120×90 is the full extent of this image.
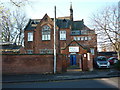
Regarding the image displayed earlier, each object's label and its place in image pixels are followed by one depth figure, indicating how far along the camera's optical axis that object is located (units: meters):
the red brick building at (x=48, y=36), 31.17
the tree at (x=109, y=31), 17.94
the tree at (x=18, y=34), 37.10
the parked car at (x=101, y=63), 18.23
